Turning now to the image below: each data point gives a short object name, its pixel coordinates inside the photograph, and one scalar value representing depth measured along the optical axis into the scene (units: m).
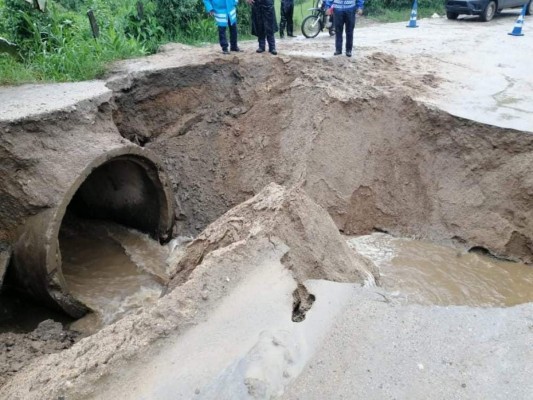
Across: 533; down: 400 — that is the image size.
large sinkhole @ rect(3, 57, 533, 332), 5.94
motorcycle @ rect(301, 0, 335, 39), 10.16
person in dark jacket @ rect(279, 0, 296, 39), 10.23
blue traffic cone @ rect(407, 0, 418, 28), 12.47
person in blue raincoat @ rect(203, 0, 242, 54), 7.90
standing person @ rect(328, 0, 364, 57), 7.76
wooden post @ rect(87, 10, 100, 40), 8.17
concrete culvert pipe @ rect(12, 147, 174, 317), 5.10
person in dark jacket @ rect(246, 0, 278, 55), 7.80
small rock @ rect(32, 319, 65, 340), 4.96
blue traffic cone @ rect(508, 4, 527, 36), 11.22
